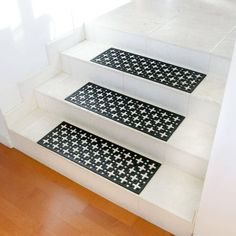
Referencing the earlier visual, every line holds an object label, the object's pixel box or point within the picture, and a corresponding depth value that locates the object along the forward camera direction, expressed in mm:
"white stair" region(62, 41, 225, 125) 1852
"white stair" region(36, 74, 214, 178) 1736
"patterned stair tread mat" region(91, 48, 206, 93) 1981
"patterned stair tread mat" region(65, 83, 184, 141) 1877
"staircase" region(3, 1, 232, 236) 1723
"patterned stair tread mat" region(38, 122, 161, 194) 1771
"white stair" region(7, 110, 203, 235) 1610
